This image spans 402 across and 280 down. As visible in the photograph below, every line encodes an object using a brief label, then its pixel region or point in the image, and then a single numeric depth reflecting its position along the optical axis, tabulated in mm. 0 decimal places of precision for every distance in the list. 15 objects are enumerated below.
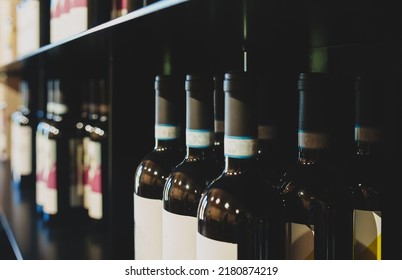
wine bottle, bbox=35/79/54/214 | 1730
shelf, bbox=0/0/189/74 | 604
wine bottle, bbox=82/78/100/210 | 1583
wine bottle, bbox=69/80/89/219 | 1666
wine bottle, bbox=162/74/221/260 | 792
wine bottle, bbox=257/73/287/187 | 823
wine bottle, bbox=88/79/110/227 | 1484
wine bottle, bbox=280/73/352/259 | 707
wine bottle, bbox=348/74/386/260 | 730
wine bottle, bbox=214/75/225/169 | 982
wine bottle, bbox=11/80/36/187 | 2303
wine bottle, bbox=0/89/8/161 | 3131
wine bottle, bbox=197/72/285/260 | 672
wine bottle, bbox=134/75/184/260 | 913
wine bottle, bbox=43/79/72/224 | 1644
